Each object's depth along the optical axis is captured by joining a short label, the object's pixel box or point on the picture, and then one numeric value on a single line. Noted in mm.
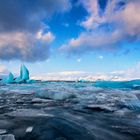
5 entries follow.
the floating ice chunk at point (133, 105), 3581
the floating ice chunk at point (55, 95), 4996
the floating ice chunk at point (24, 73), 24662
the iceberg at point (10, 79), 26385
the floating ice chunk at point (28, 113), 2497
